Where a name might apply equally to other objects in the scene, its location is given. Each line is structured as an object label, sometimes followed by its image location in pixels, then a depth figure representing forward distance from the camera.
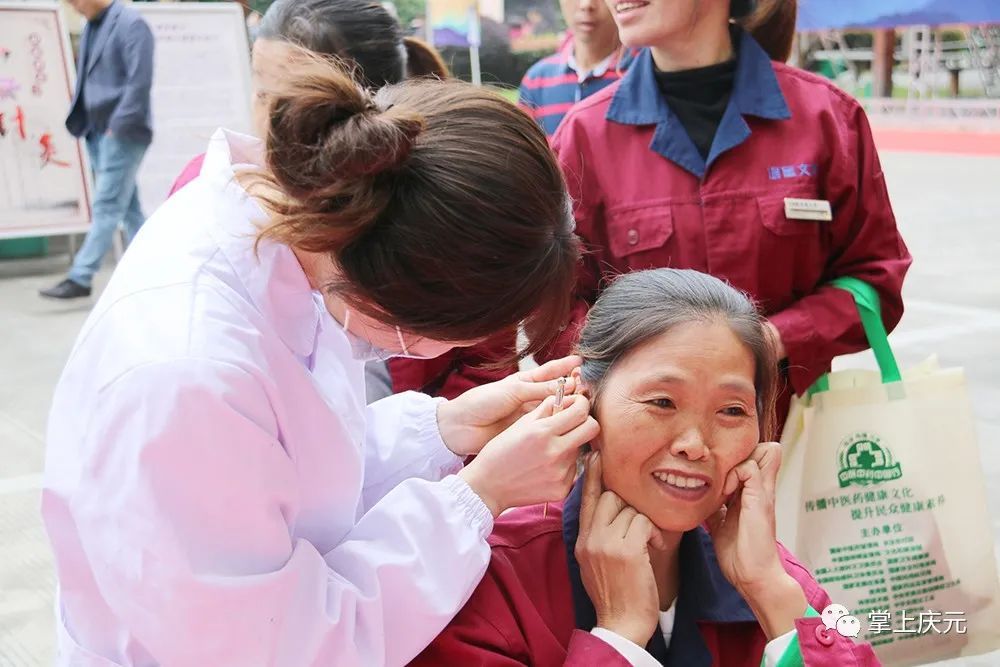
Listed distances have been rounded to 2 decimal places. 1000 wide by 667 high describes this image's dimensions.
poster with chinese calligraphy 7.57
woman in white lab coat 1.14
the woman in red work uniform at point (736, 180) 2.12
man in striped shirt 3.37
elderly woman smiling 1.47
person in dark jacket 6.41
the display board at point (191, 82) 6.94
